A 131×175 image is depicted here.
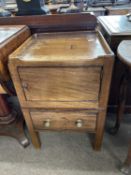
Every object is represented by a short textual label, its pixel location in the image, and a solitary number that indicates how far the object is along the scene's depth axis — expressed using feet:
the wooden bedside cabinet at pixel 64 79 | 2.45
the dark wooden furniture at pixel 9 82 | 2.72
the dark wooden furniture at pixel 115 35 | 3.17
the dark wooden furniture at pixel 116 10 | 7.73
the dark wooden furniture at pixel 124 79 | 2.24
